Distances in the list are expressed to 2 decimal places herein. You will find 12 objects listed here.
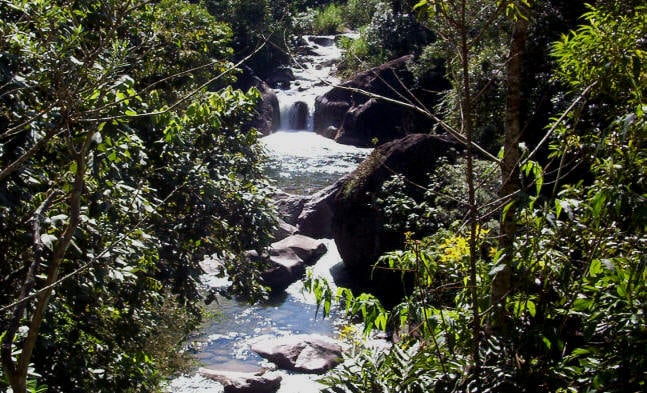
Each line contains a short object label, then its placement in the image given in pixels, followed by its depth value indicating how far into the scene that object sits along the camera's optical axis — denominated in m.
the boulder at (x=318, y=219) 14.89
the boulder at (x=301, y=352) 9.56
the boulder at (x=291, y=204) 15.30
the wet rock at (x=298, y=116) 26.05
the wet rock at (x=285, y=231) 14.38
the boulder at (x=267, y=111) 25.06
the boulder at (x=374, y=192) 11.44
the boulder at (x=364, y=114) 21.72
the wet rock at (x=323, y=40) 32.69
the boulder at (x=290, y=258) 12.38
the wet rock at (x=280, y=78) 28.92
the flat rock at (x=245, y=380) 8.73
